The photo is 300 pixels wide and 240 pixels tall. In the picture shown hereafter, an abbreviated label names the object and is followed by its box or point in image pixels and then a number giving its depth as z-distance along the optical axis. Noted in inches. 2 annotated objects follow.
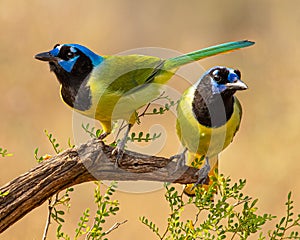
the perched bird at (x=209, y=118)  308.7
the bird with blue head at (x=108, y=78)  306.1
